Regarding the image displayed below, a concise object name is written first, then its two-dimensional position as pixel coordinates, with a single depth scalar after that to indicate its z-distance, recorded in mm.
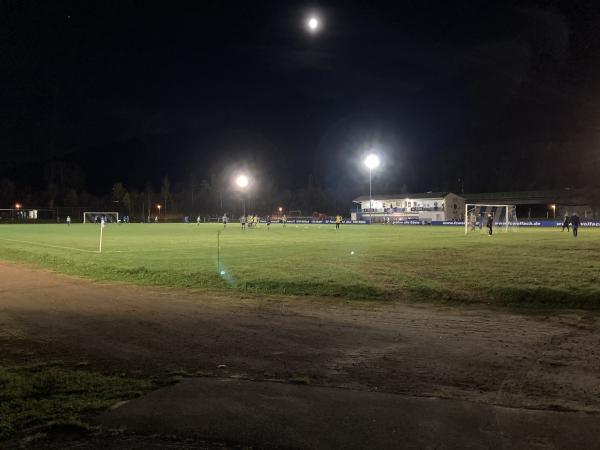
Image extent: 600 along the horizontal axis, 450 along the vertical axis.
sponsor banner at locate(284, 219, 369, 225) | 91856
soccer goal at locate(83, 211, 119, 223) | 98788
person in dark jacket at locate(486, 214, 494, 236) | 40219
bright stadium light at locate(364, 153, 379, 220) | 60906
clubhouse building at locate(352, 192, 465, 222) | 95000
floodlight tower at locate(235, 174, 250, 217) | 79762
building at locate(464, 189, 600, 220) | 83462
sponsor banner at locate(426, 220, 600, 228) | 58541
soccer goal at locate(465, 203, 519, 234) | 49131
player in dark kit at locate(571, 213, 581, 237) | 35562
